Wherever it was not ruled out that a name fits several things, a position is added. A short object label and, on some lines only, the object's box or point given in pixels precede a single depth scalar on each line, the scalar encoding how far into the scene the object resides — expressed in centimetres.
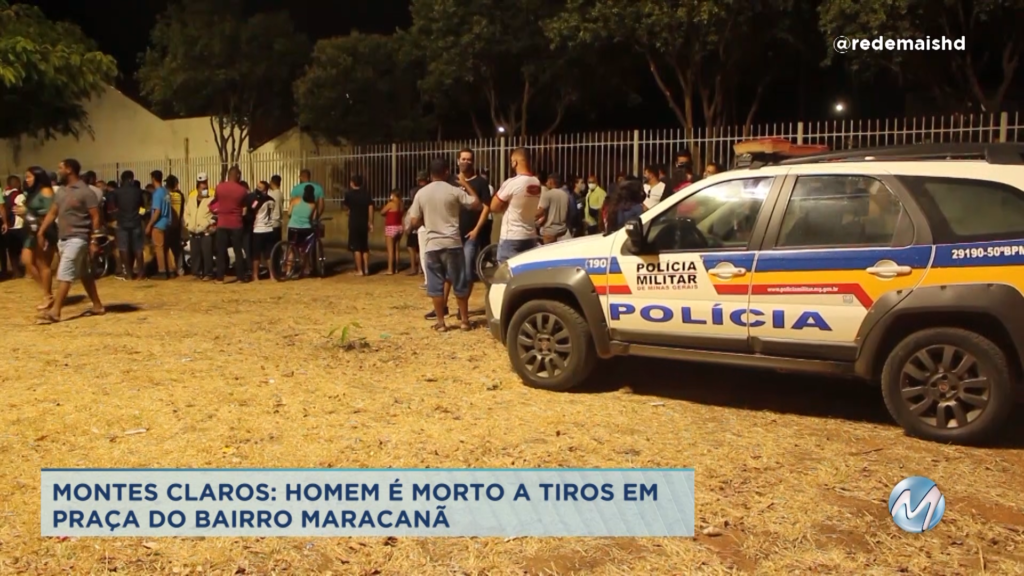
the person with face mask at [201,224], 1486
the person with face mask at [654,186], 979
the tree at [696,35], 2120
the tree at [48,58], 1348
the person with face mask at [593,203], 1513
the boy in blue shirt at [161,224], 1495
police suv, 540
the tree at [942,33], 1708
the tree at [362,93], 2381
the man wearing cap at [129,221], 1477
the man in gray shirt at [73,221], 992
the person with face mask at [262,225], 1445
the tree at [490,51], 2481
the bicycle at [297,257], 1487
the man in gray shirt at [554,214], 1069
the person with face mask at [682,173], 969
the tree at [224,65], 2609
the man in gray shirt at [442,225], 881
